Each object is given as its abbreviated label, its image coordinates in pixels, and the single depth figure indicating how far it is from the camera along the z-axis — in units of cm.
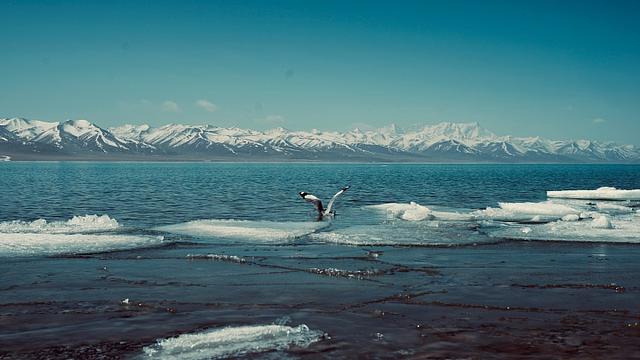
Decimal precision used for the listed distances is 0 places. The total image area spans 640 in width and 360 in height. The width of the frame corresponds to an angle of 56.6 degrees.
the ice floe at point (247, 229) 2396
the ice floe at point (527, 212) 3216
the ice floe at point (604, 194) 5241
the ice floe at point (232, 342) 938
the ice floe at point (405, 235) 2270
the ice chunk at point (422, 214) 3122
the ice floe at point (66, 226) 2392
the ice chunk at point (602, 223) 2655
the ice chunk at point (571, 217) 3139
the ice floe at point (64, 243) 1931
